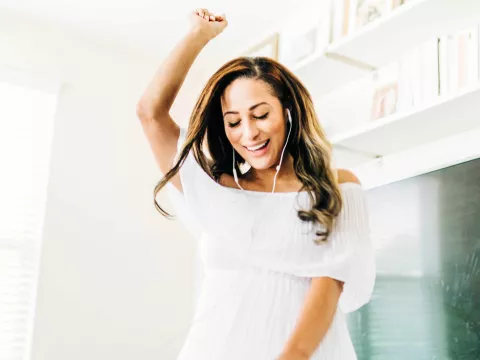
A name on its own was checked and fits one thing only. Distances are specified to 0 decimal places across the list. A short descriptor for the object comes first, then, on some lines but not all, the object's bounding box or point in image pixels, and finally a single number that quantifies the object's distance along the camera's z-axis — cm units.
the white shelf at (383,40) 206
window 273
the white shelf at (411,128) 190
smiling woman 114
